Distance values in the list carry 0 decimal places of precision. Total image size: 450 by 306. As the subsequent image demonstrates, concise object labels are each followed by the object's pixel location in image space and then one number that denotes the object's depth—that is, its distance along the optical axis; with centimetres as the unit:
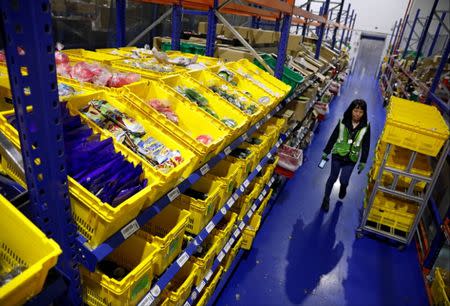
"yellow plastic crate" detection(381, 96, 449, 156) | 313
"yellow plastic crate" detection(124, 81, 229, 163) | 195
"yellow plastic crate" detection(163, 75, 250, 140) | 235
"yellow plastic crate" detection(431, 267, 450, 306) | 277
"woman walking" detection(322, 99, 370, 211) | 402
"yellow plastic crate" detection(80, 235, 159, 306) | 132
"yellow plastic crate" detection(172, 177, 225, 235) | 199
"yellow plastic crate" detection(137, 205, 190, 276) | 159
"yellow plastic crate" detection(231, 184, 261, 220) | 305
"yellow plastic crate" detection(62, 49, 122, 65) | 251
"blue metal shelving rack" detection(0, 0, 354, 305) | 77
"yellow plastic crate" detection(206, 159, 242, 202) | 238
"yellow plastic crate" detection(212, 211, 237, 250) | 250
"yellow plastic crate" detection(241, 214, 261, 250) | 329
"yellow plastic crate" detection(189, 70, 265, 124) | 276
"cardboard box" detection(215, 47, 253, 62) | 396
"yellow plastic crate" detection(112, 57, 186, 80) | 230
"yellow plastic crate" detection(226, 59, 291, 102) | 335
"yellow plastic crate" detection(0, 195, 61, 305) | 74
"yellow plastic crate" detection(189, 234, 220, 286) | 221
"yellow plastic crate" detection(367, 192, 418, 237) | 380
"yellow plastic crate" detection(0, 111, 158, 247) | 112
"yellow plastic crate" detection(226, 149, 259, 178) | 264
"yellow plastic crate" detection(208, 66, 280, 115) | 296
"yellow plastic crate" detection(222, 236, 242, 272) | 299
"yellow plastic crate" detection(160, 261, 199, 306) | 191
